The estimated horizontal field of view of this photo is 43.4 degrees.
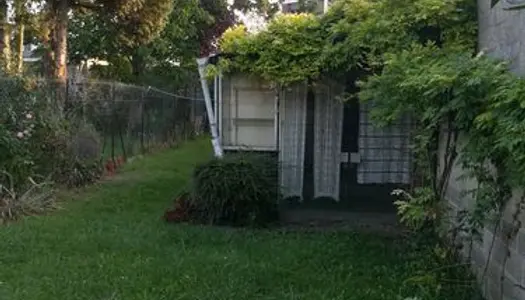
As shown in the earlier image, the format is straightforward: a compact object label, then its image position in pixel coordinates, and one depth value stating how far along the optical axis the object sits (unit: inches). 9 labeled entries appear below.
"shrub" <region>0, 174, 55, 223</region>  338.6
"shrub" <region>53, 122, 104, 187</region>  435.8
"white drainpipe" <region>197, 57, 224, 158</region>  372.7
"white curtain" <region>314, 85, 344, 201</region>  381.7
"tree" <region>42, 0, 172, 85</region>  580.1
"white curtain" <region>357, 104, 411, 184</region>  377.4
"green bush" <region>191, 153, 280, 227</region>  338.0
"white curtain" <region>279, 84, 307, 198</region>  377.4
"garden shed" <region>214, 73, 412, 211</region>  378.0
